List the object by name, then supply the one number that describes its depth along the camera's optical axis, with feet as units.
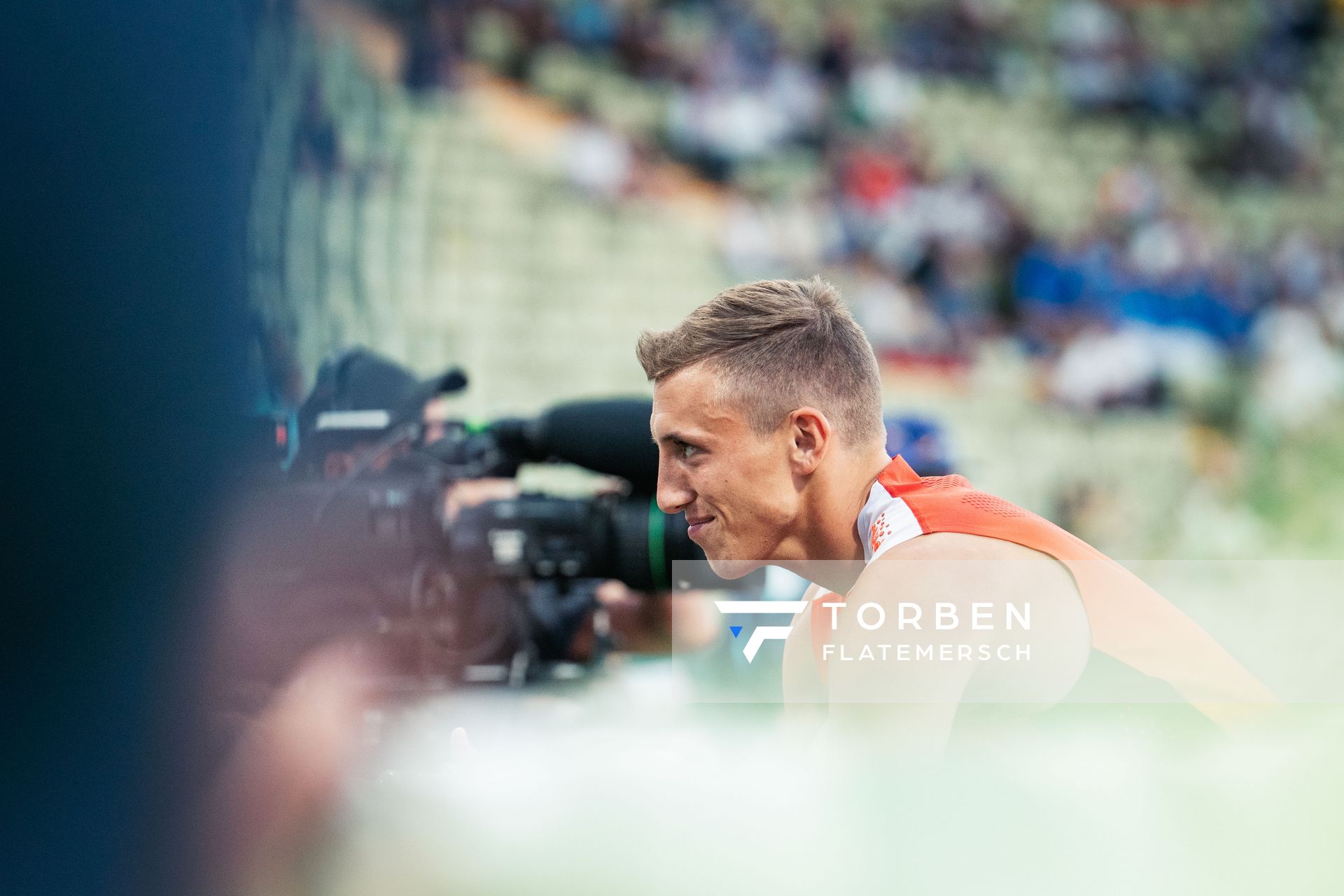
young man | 14.11
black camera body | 14.82
